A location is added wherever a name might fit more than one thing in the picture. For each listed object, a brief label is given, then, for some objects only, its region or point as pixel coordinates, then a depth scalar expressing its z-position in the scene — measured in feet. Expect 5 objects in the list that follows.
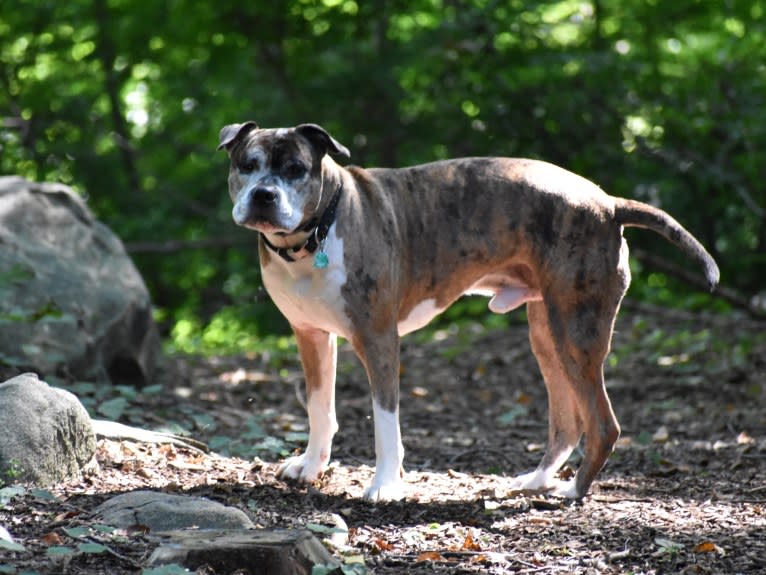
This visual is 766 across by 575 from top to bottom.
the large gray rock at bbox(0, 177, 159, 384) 43.29
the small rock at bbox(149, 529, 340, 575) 22.02
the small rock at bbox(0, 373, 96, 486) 27.76
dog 29.78
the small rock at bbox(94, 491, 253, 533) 25.23
